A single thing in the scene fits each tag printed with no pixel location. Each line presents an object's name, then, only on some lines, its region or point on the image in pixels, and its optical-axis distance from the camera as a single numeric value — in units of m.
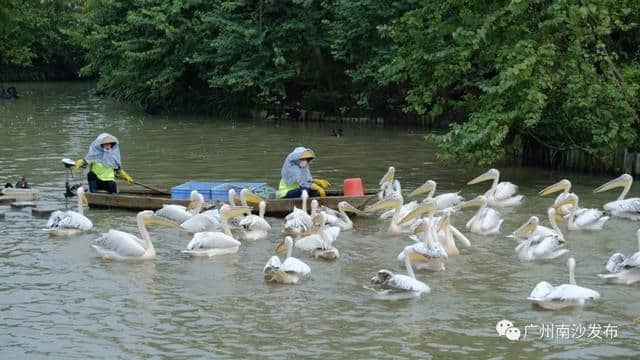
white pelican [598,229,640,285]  12.71
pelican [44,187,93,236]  15.66
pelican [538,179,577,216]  16.88
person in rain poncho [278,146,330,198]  17.47
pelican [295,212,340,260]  14.23
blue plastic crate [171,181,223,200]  17.91
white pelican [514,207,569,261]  14.15
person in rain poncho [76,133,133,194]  18.28
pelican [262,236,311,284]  12.77
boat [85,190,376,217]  17.14
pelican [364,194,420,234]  16.05
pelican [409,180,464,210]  17.54
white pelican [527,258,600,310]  11.65
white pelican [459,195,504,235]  15.95
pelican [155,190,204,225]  16.19
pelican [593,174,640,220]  16.91
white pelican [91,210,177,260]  14.12
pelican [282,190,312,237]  15.44
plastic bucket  17.80
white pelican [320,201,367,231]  16.03
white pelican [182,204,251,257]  14.38
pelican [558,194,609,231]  16.16
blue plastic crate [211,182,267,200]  17.94
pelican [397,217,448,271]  13.36
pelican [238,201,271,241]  15.48
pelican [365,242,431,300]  11.95
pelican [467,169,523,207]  18.22
